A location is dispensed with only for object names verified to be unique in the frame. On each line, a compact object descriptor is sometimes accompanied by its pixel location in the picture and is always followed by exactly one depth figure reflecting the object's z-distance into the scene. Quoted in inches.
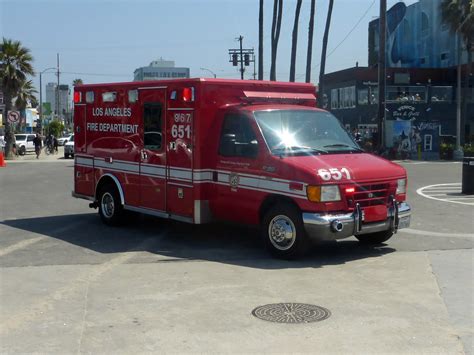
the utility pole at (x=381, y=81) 1325.0
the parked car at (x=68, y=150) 1504.1
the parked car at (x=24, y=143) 1753.2
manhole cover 232.2
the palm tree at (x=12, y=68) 1563.7
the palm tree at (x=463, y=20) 1441.9
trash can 634.8
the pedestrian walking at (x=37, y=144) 1529.3
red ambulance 323.3
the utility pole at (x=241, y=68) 2695.9
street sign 1413.6
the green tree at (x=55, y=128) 3012.6
